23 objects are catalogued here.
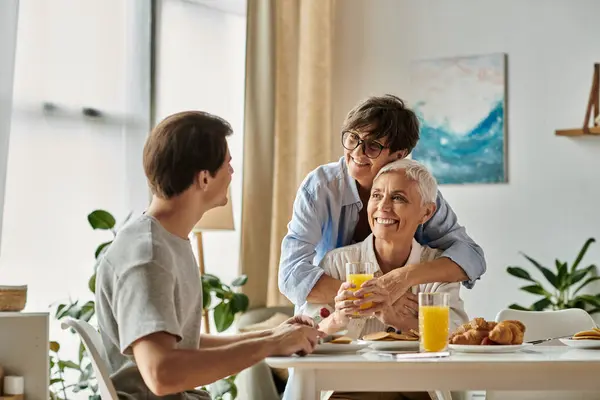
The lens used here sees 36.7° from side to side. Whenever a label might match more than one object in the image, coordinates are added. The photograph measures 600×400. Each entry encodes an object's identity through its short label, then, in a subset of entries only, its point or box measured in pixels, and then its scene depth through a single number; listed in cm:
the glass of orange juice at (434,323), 207
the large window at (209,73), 462
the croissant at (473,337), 212
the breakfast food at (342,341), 208
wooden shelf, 478
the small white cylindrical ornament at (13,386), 300
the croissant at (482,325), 214
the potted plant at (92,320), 365
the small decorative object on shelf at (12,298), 307
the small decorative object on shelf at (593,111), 479
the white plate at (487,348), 204
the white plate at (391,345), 210
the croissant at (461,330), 217
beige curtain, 492
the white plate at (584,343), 218
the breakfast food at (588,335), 222
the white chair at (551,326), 301
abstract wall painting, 508
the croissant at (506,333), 209
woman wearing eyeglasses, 268
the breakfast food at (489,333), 209
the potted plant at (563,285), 469
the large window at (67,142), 373
